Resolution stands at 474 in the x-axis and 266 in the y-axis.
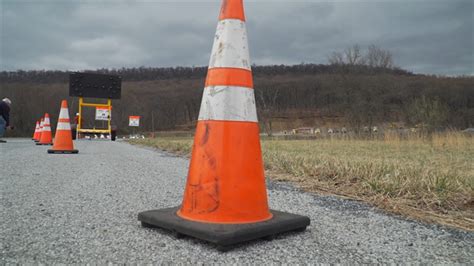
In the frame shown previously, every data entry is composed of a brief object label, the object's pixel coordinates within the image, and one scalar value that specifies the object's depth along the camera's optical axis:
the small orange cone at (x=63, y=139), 10.26
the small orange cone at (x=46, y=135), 16.24
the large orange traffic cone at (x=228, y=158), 2.53
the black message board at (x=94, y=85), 27.86
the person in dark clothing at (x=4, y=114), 13.38
